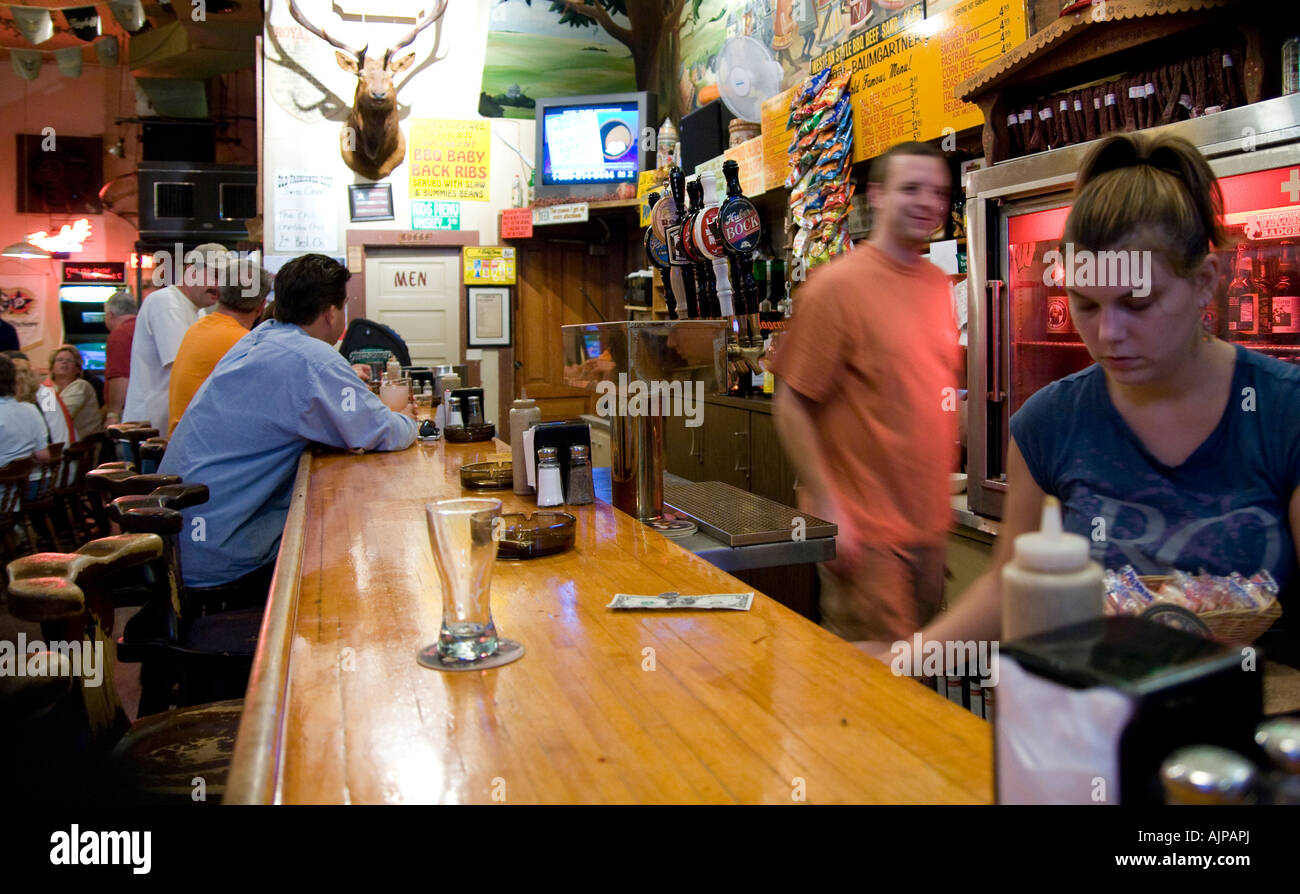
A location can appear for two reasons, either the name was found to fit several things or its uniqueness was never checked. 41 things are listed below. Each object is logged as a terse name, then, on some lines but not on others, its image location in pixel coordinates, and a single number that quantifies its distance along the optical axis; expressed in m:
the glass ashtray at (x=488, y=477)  2.79
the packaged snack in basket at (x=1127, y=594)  1.23
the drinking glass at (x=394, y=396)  4.47
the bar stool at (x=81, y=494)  6.07
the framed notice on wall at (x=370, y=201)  7.87
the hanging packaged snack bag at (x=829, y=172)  4.57
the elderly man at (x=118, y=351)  7.47
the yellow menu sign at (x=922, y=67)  3.57
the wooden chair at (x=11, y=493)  5.14
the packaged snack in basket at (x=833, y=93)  4.52
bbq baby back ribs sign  7.96
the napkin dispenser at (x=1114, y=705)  0.57
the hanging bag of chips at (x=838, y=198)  4.59
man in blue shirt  3.00
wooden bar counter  0.98
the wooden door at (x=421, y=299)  8.06
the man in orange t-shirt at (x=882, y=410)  2.28
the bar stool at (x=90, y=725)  1.34
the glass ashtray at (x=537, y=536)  1.93
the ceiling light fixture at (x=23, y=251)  11.47
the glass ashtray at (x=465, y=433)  4.04
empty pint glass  1.30
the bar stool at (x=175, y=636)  2.28
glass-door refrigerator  2.44
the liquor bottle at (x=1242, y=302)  2.58
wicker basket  1.21
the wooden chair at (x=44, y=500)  5.68
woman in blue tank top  1.32
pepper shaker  2.52
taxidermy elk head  7.23
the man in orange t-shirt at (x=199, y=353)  4.04
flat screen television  7.59
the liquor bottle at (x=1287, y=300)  2.47
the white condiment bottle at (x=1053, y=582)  0.66
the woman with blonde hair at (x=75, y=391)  7.59
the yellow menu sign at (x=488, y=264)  8.11
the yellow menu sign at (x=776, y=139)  5.12
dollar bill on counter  1.59
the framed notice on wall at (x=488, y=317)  8.19
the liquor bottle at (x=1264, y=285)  2.53
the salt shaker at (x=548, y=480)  2.47
